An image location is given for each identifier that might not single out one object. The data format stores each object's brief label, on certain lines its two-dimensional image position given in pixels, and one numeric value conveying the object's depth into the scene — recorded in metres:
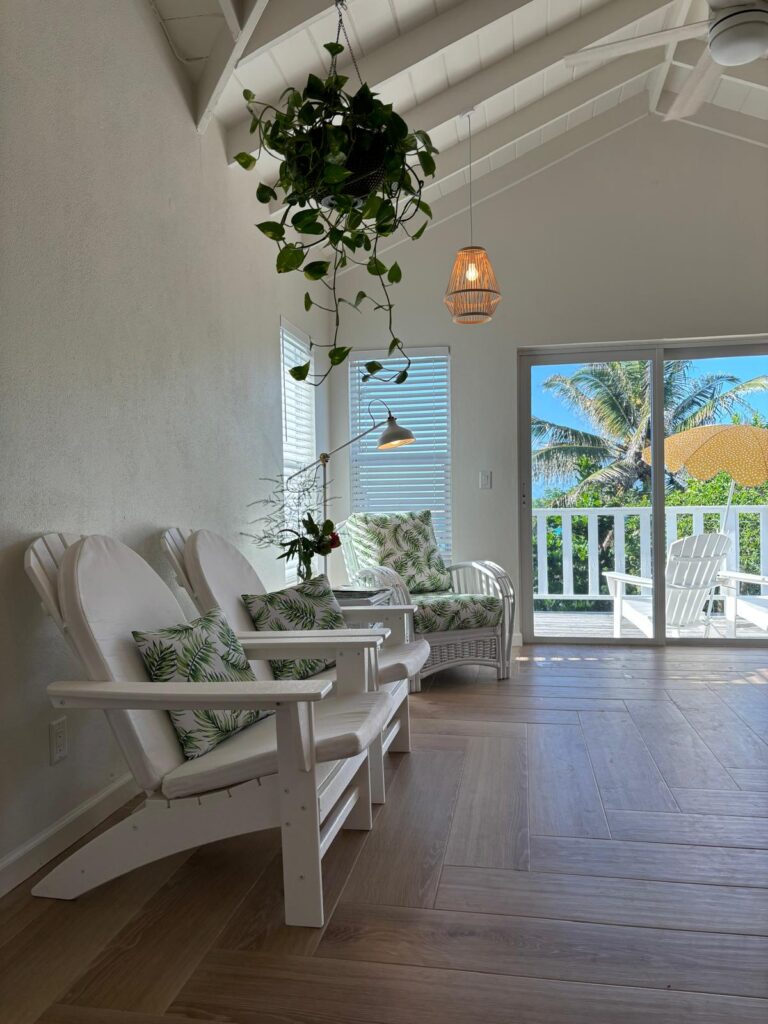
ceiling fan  2.43
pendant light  4.09
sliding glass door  5.12
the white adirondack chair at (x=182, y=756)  1.74
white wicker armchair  4.07
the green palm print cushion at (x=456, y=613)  4.14
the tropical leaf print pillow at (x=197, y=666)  1.97
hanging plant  1.91
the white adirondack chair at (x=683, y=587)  5.11
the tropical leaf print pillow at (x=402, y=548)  4.62
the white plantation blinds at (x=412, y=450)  5.25
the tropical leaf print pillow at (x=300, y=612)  2.78
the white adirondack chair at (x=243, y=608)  2.57
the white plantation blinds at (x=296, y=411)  4.38
